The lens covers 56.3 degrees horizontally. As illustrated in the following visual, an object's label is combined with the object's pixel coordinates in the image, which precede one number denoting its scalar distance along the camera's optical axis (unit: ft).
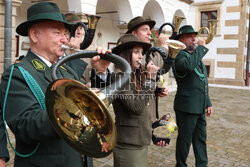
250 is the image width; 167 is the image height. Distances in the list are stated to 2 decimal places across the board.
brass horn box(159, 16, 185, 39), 14.20
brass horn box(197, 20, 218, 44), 13.17
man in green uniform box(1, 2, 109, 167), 4.66
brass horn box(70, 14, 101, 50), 11.64
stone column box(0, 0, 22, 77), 19.79
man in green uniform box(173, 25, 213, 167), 11.45
